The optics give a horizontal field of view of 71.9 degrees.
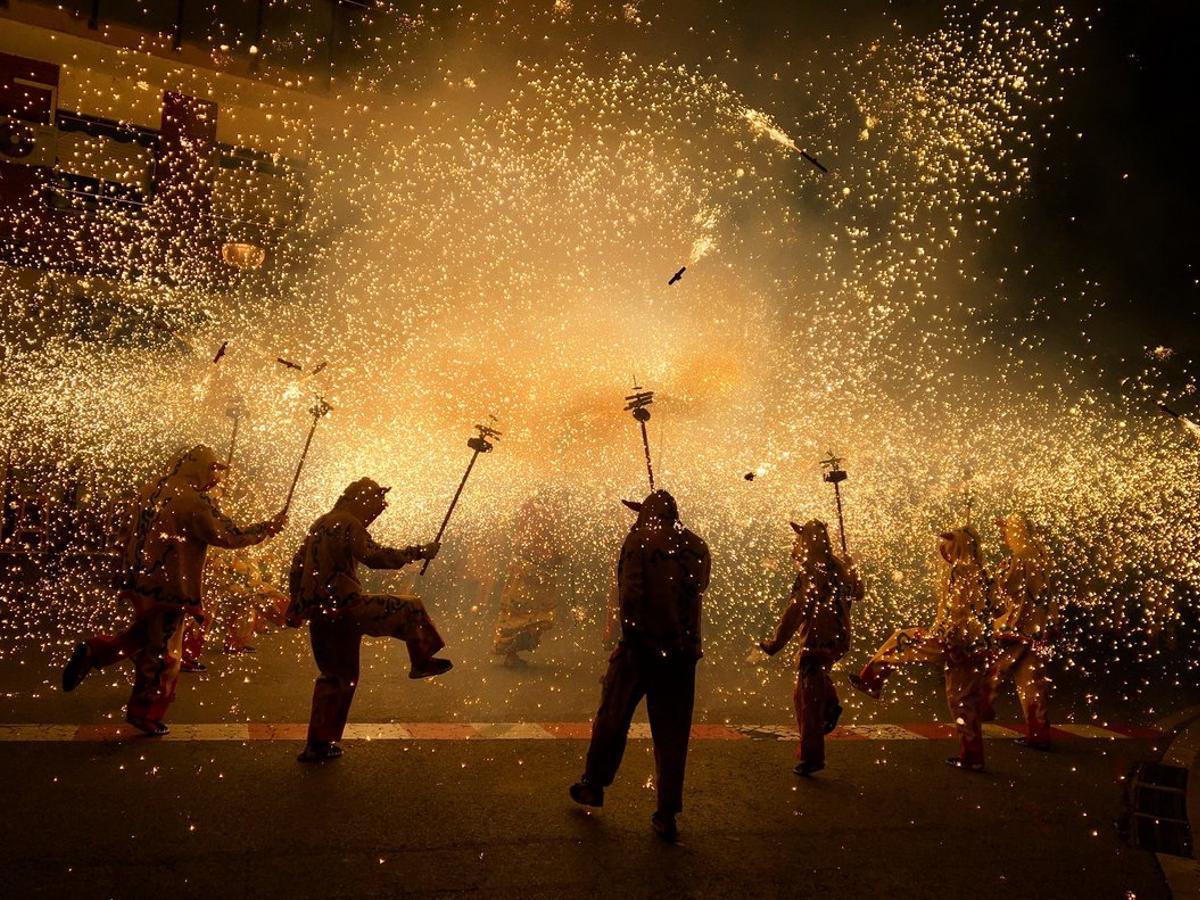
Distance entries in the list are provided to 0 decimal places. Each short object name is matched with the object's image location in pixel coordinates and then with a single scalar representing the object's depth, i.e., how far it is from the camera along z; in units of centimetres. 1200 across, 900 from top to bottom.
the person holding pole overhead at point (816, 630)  501
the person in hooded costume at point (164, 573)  470
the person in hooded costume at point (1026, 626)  636
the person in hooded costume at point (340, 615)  453
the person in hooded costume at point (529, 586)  852
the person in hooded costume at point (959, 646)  549
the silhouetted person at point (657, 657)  391
